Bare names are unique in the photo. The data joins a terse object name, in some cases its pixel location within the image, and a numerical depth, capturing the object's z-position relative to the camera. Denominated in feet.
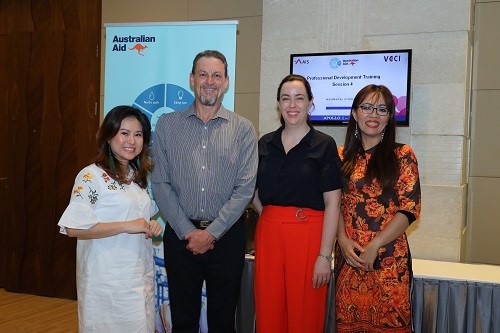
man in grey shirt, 7.77
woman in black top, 7.40
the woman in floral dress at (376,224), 7.14
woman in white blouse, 6.90
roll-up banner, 10.28
